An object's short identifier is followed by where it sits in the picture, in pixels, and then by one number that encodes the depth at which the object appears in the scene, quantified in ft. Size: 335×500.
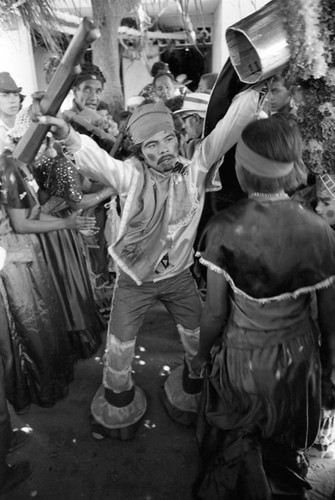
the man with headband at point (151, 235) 7.19
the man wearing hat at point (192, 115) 11.46
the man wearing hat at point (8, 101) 10.56
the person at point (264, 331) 4.96
